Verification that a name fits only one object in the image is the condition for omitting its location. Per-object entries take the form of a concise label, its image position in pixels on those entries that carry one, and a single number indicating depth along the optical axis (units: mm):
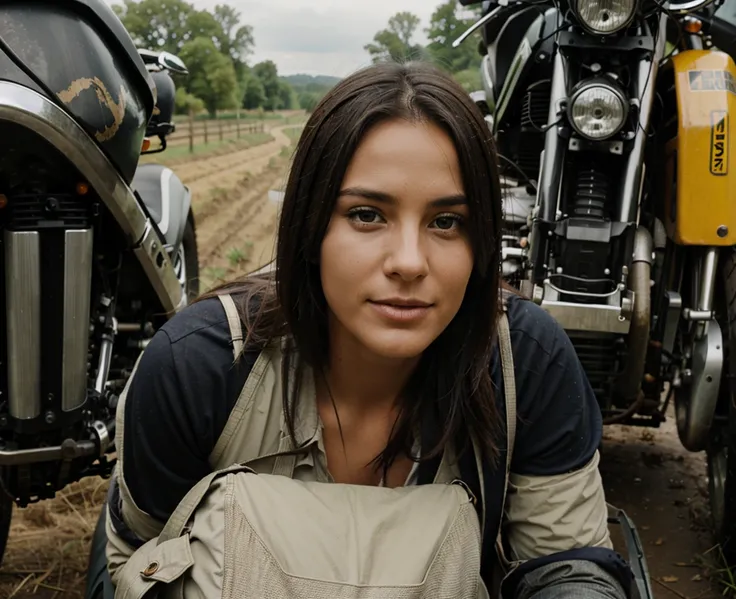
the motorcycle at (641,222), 2172
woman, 1243
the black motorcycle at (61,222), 1742
